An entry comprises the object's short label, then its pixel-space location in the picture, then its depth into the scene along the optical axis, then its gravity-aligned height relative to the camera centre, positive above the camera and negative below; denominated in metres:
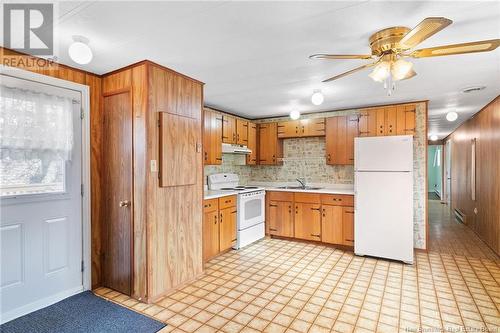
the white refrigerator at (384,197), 3.67 -0.44
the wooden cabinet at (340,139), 4.48 +0.47
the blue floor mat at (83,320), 2.18 -1.31
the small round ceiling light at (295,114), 4.25 +0.83
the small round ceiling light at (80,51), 2.00 +0.87
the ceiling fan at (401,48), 1.53 +0.77
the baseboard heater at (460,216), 5.99 -1.19
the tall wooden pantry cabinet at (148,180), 2.60 -0.14
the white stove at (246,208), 4.33 -0.70
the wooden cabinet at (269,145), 5.25 +0.41
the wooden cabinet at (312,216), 4.22 -0.84
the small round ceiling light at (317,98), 3.04 +0.77
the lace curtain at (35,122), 2.25 +0.41
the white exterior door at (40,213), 2.29 -0.43
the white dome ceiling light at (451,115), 4.49 +0.85
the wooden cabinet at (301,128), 4.82 +0.71
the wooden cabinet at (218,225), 3.70 -0.85
